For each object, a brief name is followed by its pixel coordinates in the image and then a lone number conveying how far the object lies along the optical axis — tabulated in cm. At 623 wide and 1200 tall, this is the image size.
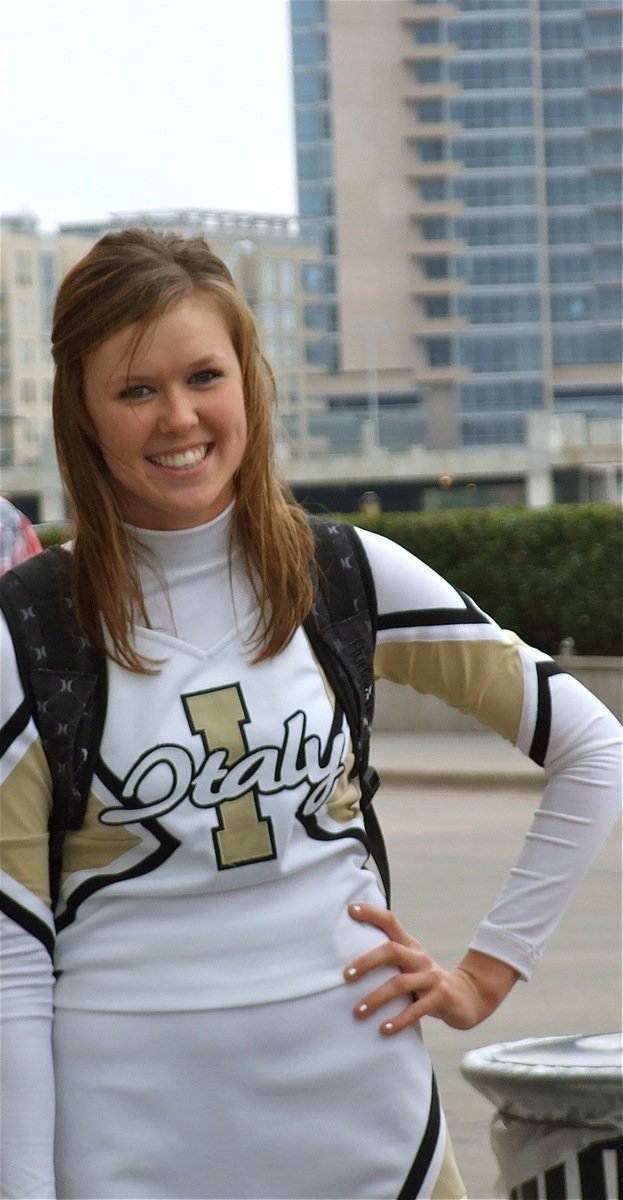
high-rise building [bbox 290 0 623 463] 12450
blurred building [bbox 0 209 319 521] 13025
